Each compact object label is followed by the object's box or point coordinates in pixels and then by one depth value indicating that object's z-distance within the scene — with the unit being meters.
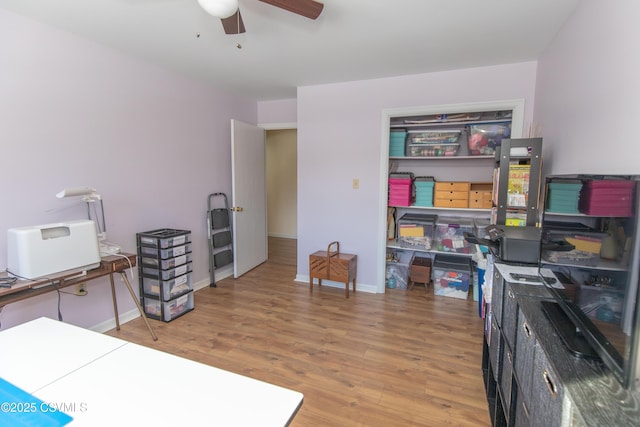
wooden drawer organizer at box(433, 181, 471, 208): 3.27
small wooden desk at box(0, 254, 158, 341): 1.72
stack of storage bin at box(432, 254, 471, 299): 3.33
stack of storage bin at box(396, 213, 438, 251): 3.43
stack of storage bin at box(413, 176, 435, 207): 3.38
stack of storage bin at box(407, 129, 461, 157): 3.30
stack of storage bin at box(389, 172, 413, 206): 3.40
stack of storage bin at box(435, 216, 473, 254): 3.40
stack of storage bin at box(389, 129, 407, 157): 3.46
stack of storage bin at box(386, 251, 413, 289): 3.60
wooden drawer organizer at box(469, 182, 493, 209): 3.23
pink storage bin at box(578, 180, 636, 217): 0.80
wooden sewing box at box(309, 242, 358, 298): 3.34
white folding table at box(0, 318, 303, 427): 0.78
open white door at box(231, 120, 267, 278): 3.76
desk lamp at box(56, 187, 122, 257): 2.10
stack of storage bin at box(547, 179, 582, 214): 1.12
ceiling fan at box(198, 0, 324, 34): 1.34
